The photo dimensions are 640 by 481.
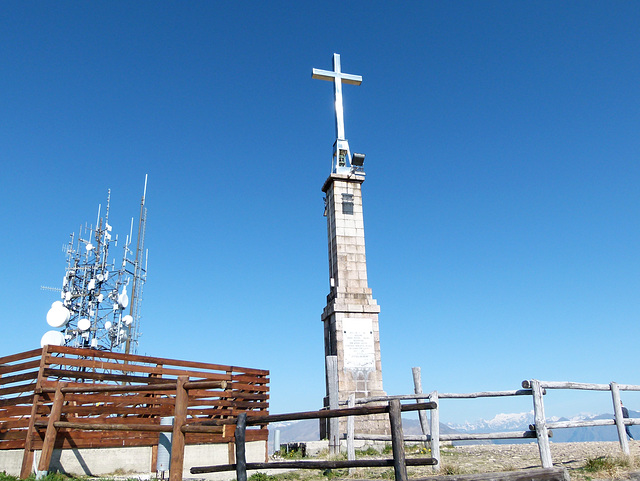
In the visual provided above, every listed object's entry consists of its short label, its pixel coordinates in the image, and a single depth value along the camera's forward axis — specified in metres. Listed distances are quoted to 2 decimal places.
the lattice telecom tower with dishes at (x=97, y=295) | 25.11
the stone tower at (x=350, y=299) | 17.11
